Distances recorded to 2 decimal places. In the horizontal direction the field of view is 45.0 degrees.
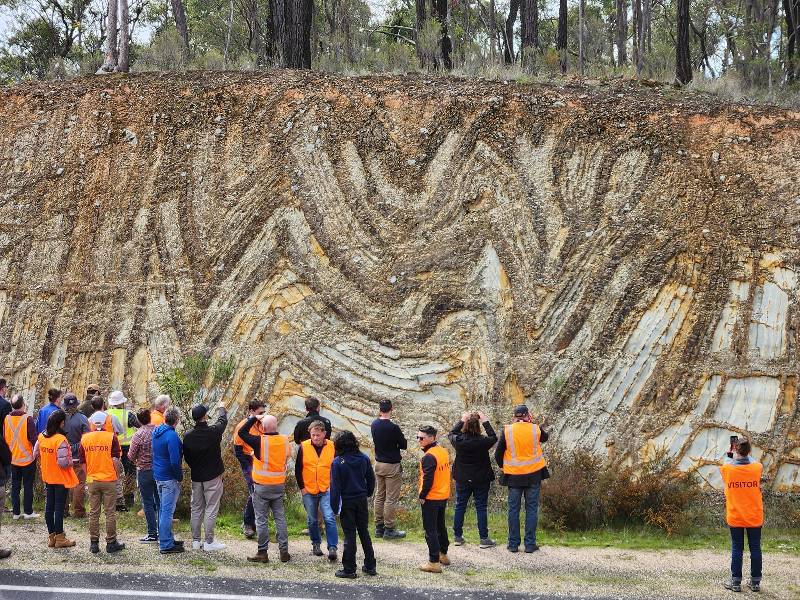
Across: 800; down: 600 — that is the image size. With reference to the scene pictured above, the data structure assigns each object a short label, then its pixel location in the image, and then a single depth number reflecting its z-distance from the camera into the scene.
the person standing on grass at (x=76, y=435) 12.55
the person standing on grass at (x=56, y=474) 11.23
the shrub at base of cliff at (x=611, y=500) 13.12
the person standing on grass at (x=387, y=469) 11.97
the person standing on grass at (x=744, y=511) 10.12
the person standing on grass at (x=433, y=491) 10.64
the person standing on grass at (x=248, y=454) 11.23
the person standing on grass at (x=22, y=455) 12.57
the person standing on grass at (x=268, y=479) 10.77
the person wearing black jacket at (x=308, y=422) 11.36
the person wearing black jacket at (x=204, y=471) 10.99
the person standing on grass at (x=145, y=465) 11.38
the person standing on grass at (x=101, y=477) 10.99
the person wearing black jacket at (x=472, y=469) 11.80
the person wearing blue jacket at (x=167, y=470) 10.97
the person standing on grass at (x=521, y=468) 11.66
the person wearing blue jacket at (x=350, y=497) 10.12
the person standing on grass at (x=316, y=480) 10.82
